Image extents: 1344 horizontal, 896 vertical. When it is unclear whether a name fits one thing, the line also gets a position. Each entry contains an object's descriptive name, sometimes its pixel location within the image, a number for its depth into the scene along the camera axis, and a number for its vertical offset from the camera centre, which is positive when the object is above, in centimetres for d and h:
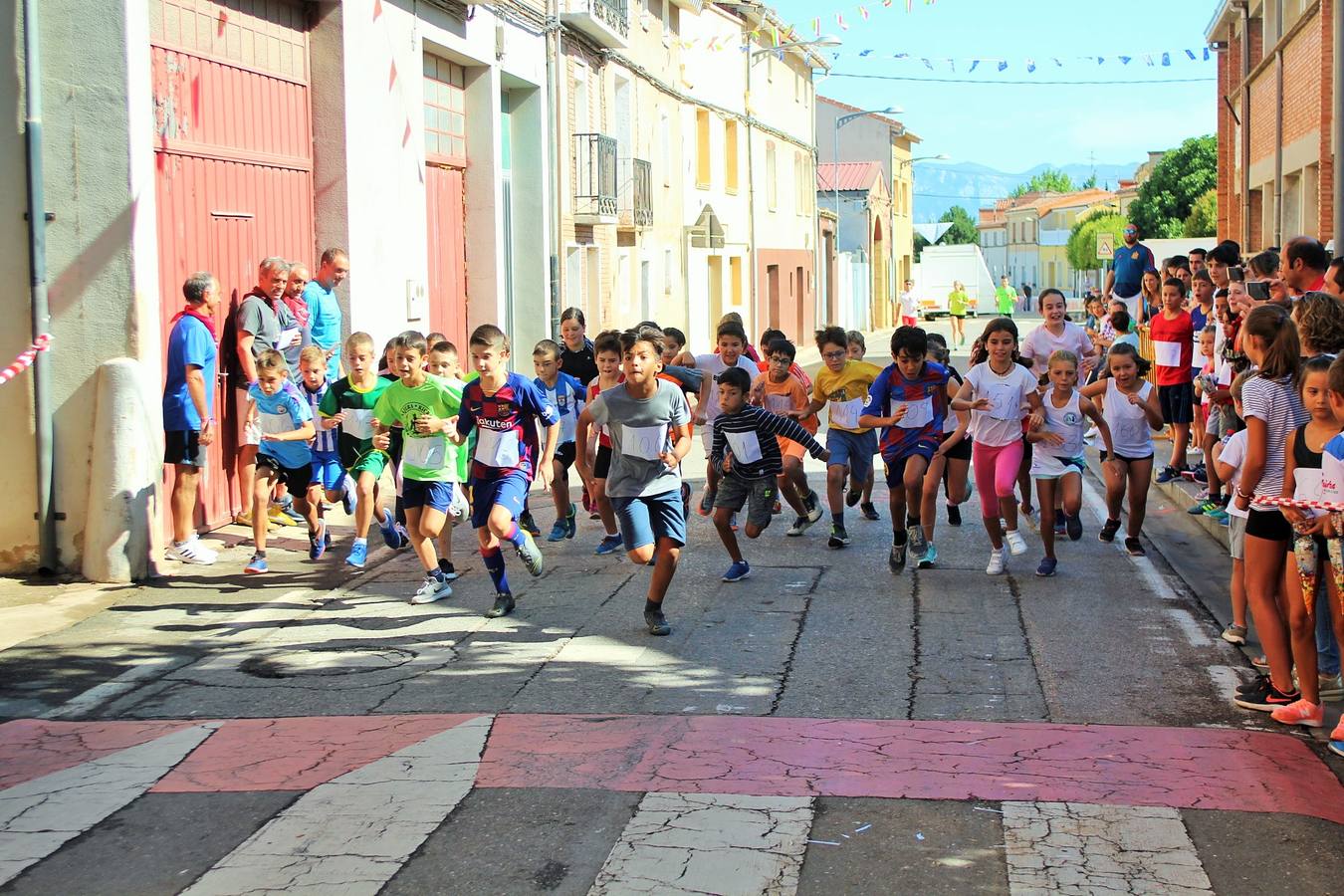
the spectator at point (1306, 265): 893 +48
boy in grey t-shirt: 827 -50
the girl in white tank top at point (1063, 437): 1008 -51
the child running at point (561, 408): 1095 -31
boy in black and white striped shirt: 986 -59
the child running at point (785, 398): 1112 -26
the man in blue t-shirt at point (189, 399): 1008 -18
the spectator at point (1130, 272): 1778 +93
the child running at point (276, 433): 1006 -40
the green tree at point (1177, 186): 6556 +700
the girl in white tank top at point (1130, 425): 1060 -47
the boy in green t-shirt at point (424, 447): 905 -45
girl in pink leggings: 984 -39
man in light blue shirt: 1235 +50
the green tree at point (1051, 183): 18000 +1988
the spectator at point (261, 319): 1129 +37
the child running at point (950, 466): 995 -71
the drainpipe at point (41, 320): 964 +33
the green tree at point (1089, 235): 10144 +796
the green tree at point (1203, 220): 5178 +435
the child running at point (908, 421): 999 -39
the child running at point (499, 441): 876 -42
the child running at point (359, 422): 1000 -34
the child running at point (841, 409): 1097 -34
